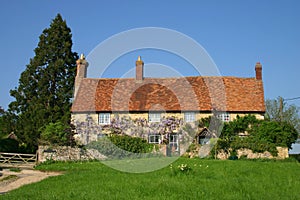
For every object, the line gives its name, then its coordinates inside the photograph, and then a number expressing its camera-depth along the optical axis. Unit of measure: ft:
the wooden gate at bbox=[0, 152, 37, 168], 80.43
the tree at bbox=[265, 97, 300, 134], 155.12
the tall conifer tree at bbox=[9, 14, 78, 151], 113.29
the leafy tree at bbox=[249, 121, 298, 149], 89.61
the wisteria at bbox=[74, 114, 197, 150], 100.27
